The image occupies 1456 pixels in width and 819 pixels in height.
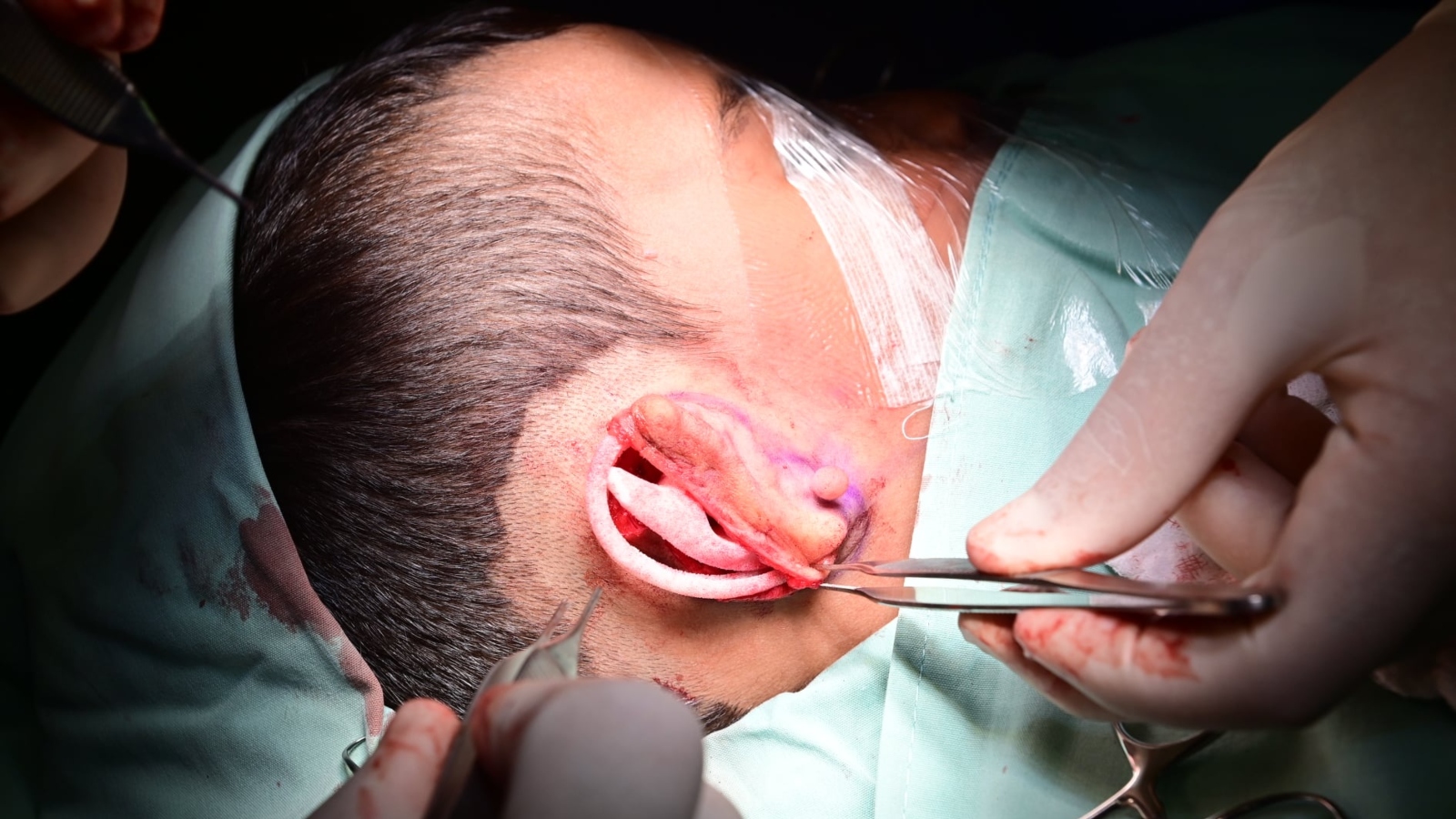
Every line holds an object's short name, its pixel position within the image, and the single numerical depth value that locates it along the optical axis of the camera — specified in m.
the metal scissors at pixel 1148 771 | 0.38
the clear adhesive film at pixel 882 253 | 0.40
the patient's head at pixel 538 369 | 0.40
